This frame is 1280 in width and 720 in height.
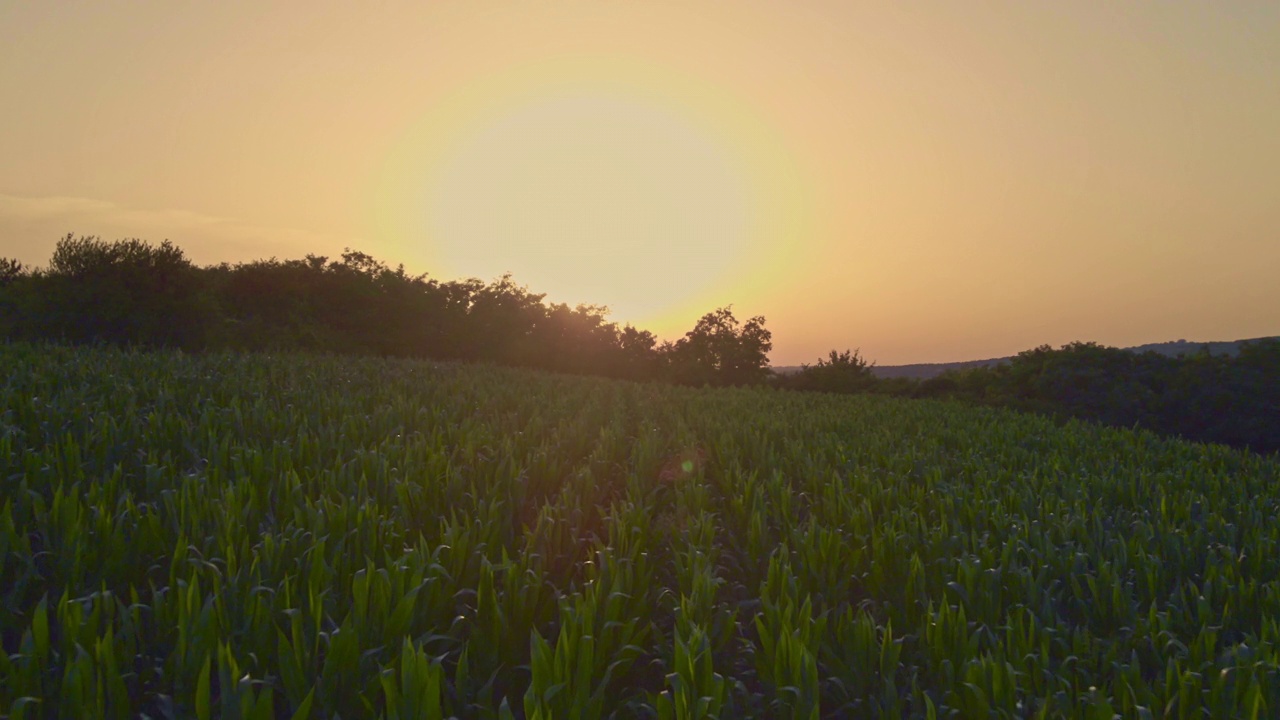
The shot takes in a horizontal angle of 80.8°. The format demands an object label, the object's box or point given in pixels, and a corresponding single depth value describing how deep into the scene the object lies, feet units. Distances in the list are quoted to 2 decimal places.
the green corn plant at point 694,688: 8.99
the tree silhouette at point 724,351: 127.03
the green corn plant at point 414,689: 8.20
